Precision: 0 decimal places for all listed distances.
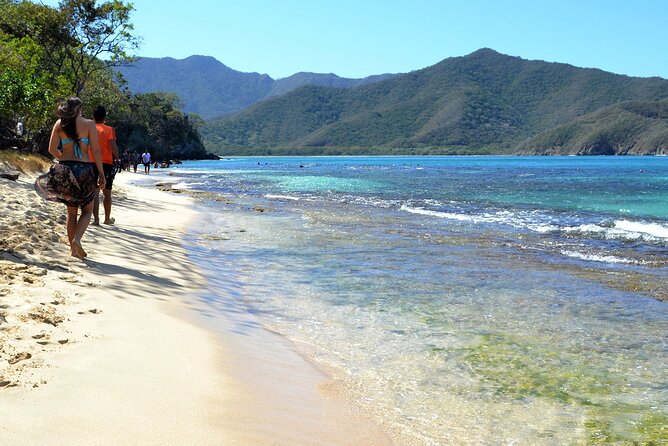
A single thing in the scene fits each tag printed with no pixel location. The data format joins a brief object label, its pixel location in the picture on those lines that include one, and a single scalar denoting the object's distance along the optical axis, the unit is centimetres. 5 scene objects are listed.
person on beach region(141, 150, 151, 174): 5059
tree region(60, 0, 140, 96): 3127
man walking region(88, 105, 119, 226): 1021
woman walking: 723
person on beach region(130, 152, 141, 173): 5152
